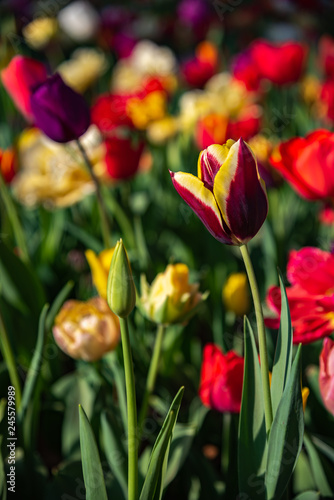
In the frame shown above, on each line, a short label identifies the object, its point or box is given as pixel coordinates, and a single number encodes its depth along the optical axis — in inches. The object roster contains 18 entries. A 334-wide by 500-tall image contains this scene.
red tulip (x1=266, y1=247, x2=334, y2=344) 36.5
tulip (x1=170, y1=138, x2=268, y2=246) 32.1
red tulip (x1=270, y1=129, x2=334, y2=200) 39.6
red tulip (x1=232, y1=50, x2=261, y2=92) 74.3
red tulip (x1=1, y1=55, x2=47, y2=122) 46.0
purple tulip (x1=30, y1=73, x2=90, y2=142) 40.2
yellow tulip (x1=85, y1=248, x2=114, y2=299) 40.3
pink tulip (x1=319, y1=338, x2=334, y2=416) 35.3
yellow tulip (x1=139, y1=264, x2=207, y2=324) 37.2
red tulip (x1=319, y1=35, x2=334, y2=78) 74.6
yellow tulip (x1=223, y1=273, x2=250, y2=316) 43.4
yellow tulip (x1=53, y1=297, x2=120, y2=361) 39.1
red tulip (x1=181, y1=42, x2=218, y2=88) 82.2
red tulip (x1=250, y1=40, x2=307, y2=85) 67.8
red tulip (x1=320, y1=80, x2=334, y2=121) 58.7
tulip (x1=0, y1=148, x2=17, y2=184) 49.2
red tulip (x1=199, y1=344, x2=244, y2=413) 36.8
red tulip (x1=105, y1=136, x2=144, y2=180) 50.5
